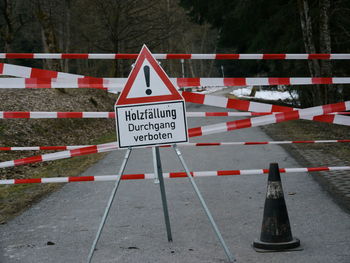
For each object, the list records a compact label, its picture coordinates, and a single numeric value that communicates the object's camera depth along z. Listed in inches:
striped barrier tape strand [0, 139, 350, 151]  338.8
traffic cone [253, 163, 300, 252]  220.8
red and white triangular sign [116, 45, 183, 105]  226.4
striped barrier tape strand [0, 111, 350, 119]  285.5
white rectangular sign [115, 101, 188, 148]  228.4
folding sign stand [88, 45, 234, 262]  226.7
